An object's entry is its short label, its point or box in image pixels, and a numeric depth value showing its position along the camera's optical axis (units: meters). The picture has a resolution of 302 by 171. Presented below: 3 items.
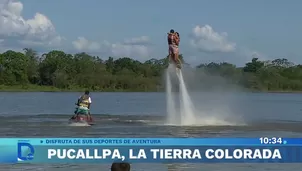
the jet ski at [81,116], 33.34
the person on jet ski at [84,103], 32.75
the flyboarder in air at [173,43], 31.16
